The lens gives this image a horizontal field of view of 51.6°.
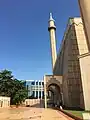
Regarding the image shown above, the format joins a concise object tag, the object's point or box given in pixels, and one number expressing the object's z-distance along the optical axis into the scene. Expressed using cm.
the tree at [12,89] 2508
